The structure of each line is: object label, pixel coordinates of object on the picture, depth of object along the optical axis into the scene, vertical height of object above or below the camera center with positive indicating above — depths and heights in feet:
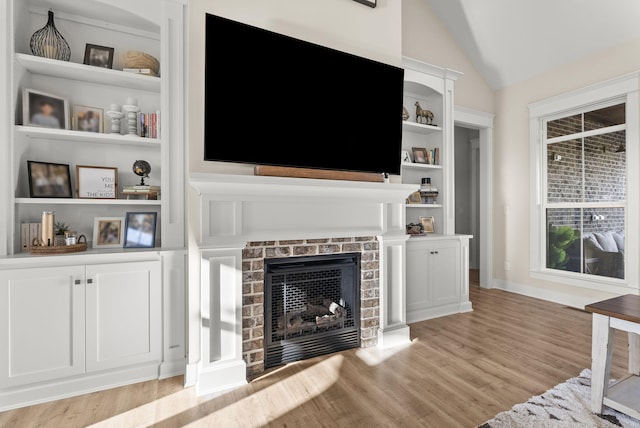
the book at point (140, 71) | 7.55 +3.39
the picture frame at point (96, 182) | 7.39 +0.79
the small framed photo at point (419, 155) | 12.02 +2.24
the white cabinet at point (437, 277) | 10.68 -2.12
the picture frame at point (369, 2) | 8.73 +5.77
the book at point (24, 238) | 6.82 -0.47
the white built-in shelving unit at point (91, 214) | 6.15 +0.03
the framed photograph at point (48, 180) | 6.89 +0.78
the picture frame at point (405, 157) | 11.58 +2.11
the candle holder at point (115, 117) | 7.50 +2.30
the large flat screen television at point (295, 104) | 6.84 +2.67
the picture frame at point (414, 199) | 11.89 +0.59
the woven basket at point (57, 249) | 6.32 -0.67
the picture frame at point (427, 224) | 12.12 -0.34
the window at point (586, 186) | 10.96 +1.09
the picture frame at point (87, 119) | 7.42 +2.23
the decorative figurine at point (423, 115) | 11.98 +3.72
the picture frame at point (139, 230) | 7.49 -0.34
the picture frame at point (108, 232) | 7.43 -0.38
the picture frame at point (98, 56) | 7.40 +3.68
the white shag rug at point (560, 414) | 5.43 -3.49
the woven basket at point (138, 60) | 7.56 +3.65
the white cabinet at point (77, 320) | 6.01 -2.07
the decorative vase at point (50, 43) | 6.95 +3.74
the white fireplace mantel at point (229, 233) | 6.61 -0.40
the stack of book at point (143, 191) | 7.51 +0.56
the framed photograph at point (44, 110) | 6.73 +2.28
